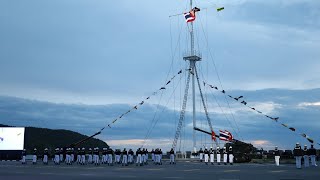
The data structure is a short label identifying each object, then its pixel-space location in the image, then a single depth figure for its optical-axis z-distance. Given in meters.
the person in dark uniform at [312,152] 41.18
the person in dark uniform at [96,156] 48.57
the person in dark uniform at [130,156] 48.65
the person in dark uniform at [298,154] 36.19
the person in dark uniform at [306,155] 39.92
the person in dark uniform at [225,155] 44.94
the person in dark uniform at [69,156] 50.24
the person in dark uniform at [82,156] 49.41
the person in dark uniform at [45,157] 49.98
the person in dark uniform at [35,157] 50.16
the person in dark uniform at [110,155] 48.19
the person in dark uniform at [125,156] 46.31
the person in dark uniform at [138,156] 45.77
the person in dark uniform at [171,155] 48.49
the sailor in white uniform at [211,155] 48.69
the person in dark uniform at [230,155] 44.09
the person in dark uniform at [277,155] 42.23
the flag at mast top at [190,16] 59.28
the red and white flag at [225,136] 52.25
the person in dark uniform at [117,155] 50.01
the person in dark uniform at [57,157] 50.66
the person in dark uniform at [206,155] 46.26
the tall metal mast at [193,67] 65.19
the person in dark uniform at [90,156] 54.38
